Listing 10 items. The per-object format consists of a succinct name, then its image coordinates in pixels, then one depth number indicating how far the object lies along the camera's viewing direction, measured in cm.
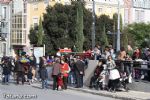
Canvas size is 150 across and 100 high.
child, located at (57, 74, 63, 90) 2528
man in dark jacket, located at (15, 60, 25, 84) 2856
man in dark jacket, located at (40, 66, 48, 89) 2609
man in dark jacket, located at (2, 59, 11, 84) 2867
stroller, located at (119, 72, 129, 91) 2291
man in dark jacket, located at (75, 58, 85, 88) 2577
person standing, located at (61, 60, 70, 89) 2545
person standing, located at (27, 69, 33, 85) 2930
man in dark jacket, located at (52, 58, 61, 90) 2522
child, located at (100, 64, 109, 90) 2372
